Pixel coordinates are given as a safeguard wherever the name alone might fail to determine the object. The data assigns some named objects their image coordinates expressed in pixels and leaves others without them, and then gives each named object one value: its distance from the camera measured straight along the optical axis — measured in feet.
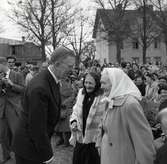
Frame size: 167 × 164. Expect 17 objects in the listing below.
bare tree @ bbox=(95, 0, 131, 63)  77.04
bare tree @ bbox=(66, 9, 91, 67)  69.14
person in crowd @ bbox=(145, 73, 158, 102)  20.40
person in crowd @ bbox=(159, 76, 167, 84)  17.52
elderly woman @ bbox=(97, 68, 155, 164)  7.81
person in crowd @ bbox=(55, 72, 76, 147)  17.74
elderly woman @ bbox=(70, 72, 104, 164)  10.91
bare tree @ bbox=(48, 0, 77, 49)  64.44
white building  131.02
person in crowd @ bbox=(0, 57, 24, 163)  14.54
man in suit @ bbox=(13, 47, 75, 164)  7.11
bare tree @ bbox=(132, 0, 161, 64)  80.18
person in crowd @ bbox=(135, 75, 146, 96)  22.12
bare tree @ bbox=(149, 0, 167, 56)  77.96
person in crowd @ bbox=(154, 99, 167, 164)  6.88
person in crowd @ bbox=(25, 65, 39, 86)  29.06
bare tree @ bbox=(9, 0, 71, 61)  65.06
